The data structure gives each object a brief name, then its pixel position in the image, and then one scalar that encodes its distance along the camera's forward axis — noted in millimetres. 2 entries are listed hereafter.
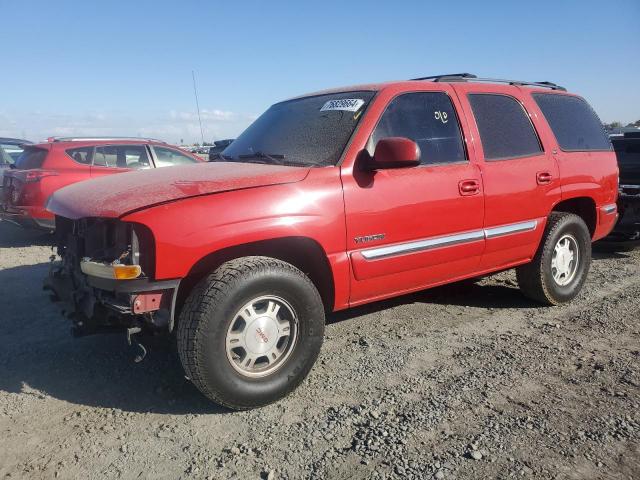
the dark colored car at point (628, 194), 6562
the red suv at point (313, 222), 2682
